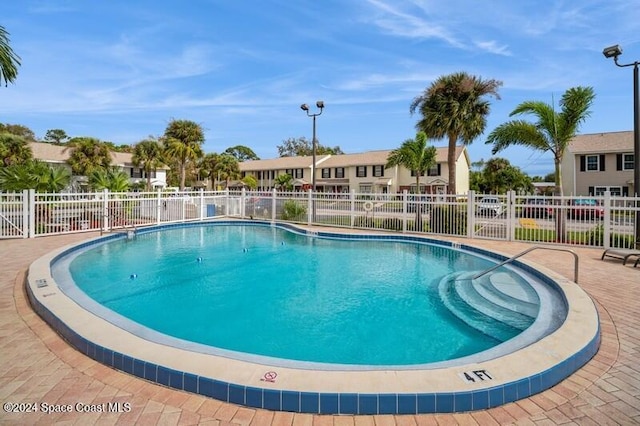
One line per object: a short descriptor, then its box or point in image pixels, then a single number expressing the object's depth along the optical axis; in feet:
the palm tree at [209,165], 144.77
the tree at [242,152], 271.65
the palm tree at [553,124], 39.06
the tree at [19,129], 148.58
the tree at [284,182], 132.48
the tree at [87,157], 104.27
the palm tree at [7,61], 17.11
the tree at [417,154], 67.05
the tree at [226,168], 142.72
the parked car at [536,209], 35.42
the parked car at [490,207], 38.27
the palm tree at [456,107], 54.29
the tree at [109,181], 51.93
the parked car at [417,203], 43.14
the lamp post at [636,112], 30.83
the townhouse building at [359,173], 116.47
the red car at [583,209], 32.66
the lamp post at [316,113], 52.62
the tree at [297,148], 229.04
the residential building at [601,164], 81.41
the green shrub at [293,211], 54.80
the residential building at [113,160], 106.32
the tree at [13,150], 86.12
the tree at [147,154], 116.67
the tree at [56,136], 217.54
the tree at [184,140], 106.93
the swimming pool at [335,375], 8.70
